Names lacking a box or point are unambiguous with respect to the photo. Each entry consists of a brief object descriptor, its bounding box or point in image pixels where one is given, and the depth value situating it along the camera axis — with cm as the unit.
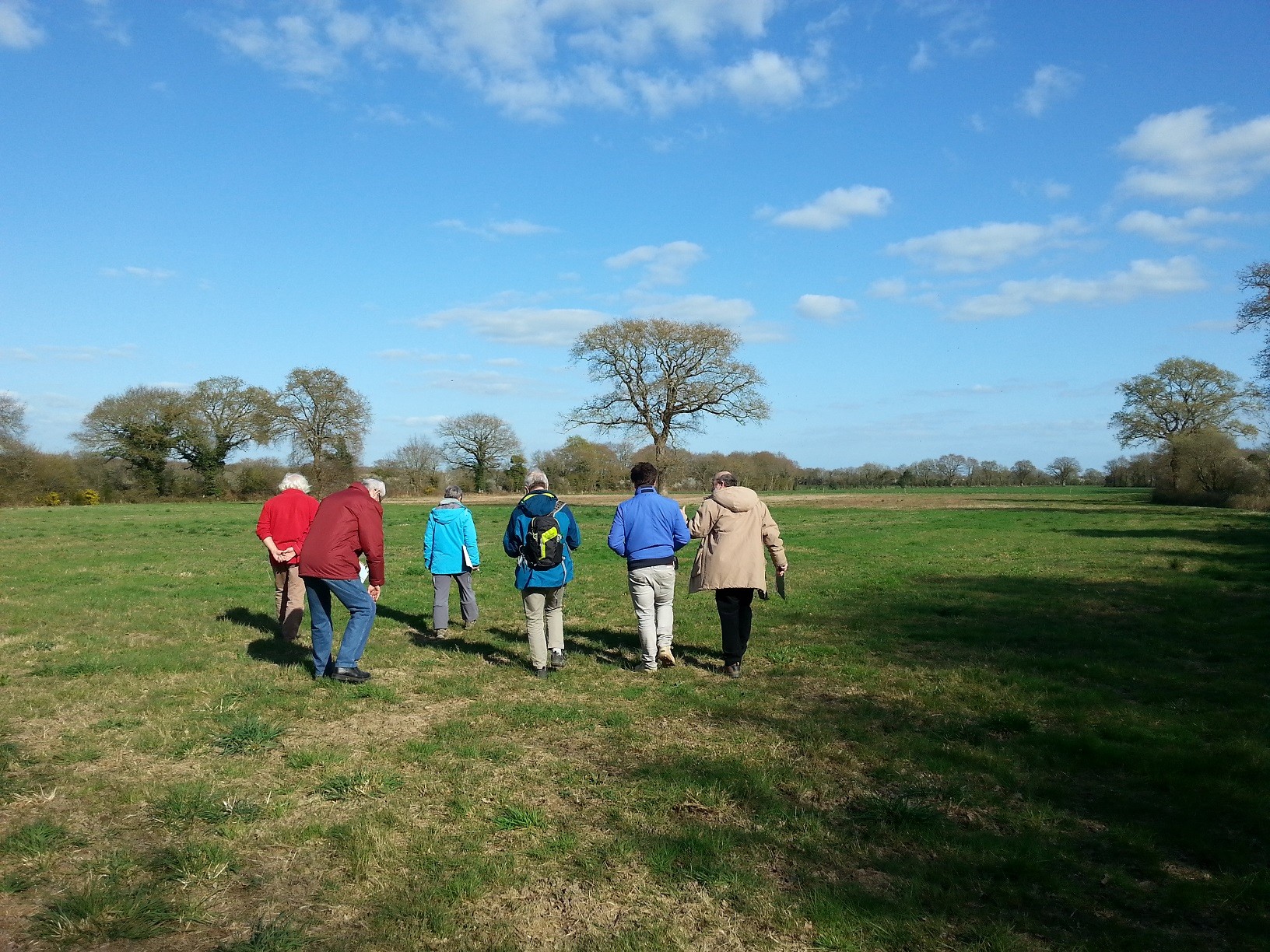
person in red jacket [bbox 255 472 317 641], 955
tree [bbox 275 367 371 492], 6250
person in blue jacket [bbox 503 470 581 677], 793
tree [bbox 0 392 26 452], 5150
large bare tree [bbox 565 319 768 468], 5019
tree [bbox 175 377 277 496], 6284
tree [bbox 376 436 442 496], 7631
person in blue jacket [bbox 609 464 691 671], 823
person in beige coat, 798
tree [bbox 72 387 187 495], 6128
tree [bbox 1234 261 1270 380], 2959
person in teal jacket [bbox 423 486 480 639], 1027
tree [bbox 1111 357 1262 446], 6059
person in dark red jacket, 767
